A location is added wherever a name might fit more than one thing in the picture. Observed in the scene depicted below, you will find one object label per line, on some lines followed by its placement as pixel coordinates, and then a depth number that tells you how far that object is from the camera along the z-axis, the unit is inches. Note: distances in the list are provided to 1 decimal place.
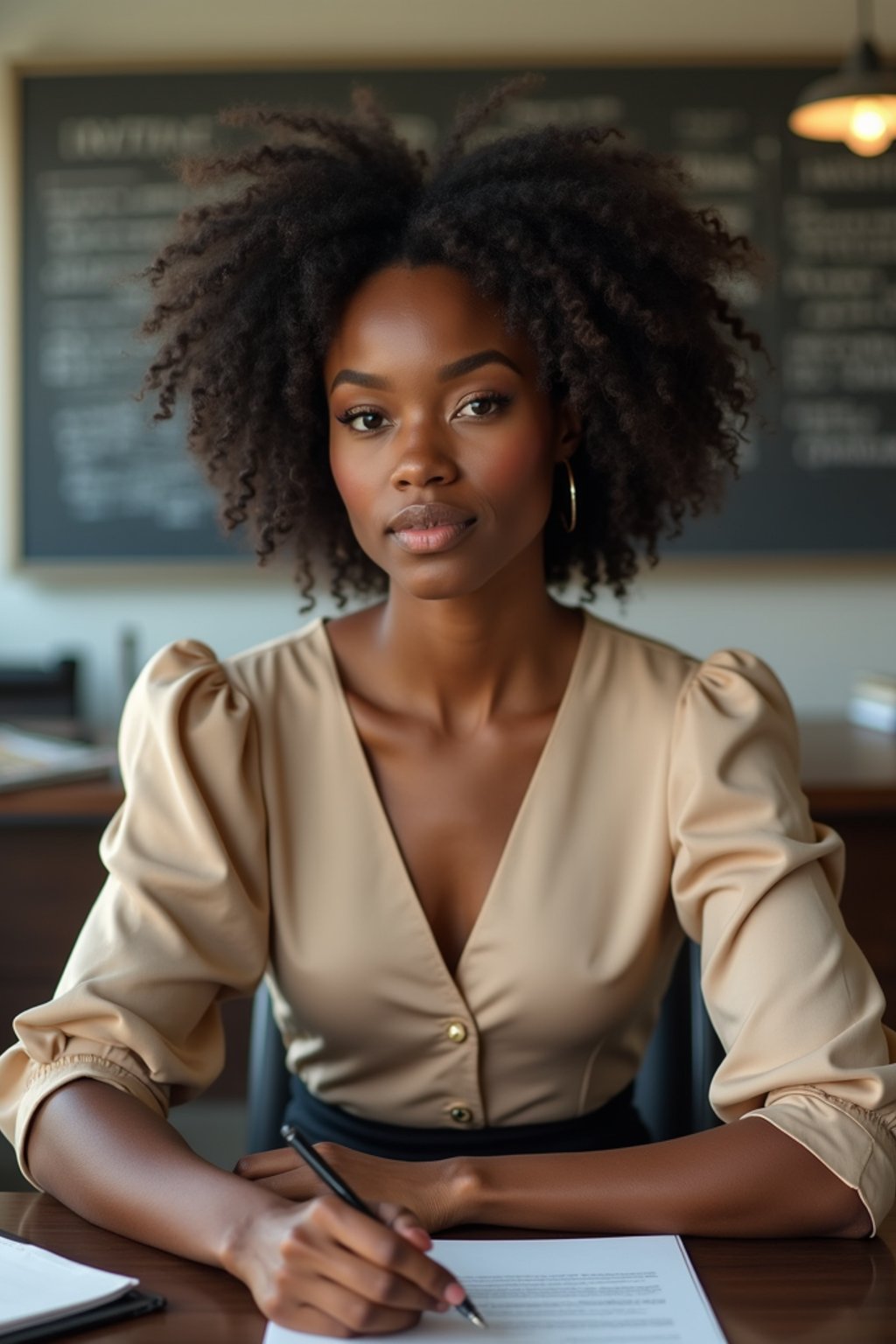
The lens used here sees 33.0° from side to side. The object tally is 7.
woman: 48.6
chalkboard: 139.1
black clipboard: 32.8
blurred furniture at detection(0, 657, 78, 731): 135.1
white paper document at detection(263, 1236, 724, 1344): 33.2
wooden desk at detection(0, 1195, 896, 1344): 33.6
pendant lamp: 107.4
